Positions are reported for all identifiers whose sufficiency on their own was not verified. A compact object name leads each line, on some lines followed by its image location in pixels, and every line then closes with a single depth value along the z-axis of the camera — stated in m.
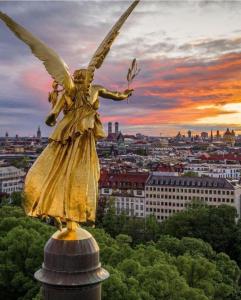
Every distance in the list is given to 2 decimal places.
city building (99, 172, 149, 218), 106.00
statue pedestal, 13.13
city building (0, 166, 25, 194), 142.62
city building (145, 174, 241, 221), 101.44
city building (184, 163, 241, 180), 152.50
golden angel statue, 14.20
